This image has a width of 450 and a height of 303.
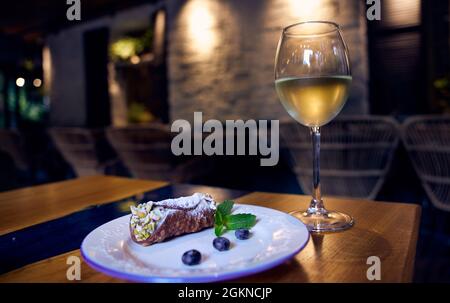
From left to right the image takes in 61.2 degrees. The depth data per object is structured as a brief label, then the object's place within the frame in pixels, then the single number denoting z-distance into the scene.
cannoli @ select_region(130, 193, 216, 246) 0.49
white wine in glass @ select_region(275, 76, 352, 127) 0.66
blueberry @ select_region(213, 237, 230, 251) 0.47
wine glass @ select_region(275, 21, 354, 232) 0.64
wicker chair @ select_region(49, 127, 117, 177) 2.87
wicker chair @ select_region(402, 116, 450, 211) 1.64
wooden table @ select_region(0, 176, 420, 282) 0.42
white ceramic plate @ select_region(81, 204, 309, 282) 0.37
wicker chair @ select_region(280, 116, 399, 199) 1.80
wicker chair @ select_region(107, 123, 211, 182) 2.28
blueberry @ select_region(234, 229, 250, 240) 0.50
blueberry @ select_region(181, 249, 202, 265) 0.42
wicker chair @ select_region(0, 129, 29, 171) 3.84
